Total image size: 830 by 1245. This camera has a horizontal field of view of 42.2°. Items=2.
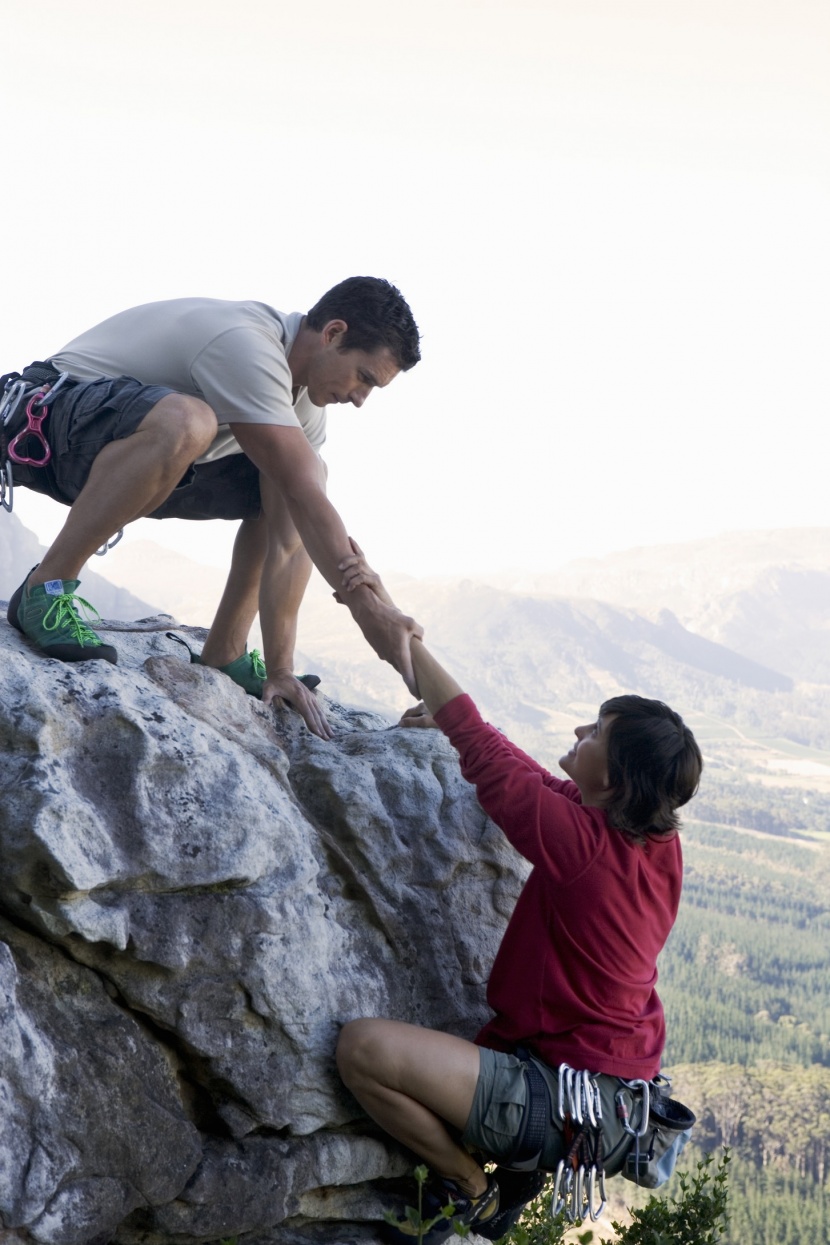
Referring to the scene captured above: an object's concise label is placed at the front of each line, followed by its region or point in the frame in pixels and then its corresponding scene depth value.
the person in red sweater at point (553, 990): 4.82
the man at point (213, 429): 5.50
